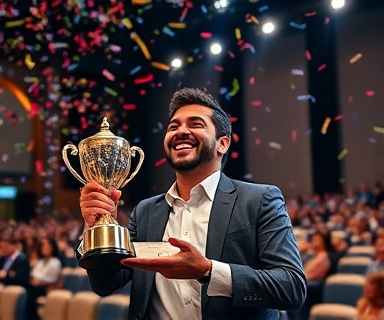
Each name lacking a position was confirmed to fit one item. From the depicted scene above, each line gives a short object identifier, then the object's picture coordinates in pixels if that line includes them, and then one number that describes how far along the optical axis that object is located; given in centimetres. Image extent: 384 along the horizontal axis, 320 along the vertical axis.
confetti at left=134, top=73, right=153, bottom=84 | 1452
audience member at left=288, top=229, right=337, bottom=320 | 489
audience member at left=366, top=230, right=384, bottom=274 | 517
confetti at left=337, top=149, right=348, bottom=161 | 1254
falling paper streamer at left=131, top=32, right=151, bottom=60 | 1343
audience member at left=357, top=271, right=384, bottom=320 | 365
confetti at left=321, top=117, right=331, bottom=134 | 1284
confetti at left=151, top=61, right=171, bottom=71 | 1388
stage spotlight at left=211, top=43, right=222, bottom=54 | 1366
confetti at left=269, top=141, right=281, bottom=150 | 1400
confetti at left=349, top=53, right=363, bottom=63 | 1252
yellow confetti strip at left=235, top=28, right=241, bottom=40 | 1236
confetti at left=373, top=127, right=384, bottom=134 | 1198
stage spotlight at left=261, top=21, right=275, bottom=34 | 1294
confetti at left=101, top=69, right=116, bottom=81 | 1350
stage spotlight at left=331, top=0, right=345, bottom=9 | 1069
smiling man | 141
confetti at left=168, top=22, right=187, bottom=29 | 1264
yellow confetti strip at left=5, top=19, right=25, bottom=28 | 999
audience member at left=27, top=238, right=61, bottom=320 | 649
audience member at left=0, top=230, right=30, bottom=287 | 648
